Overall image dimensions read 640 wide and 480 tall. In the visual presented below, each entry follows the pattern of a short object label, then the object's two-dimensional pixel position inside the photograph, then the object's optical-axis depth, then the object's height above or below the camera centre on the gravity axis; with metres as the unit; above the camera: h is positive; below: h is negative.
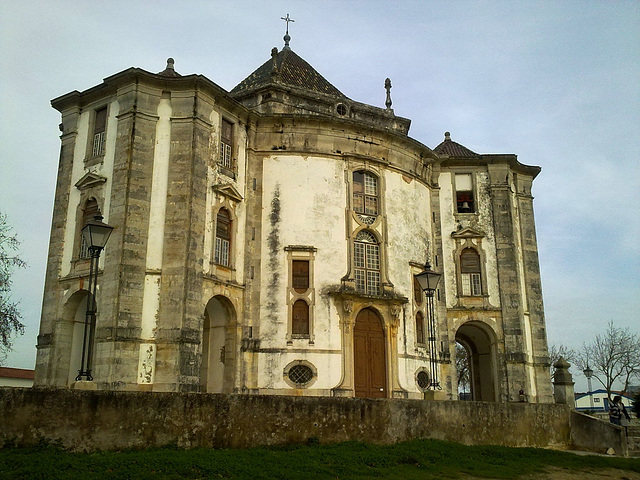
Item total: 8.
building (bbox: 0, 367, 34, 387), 45.97 +2.01
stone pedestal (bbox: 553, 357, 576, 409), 24.06 +0.62
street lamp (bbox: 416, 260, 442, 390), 20.33 +3.92
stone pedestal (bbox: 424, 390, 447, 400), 19.12 +0.24
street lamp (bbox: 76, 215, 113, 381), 14.99 +3.96
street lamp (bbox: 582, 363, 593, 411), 40.66 +1.89
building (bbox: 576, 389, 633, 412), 83.75 +0.33
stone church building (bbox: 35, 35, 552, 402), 21.80 +6.30
